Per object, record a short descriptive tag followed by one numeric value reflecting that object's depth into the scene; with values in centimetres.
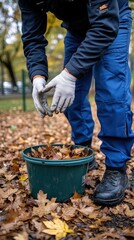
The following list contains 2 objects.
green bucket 195
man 195
